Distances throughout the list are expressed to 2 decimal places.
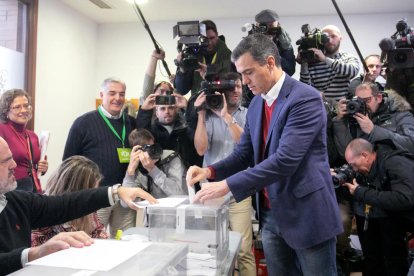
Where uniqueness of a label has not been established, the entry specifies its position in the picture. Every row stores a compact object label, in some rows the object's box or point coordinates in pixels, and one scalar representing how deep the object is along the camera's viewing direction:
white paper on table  0.87
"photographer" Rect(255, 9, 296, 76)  2.82
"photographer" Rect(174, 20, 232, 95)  2.93
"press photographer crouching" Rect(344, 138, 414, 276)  2.44
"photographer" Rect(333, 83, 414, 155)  2.69
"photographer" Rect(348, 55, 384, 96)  3.09
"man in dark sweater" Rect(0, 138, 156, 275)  1.18
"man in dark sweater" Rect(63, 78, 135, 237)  2.61
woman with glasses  2.90
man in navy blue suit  1.49
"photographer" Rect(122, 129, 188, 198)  2.41
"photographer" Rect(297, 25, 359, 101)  2.98
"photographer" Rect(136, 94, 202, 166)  2.70
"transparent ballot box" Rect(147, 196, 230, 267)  1.39
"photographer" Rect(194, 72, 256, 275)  2.51
